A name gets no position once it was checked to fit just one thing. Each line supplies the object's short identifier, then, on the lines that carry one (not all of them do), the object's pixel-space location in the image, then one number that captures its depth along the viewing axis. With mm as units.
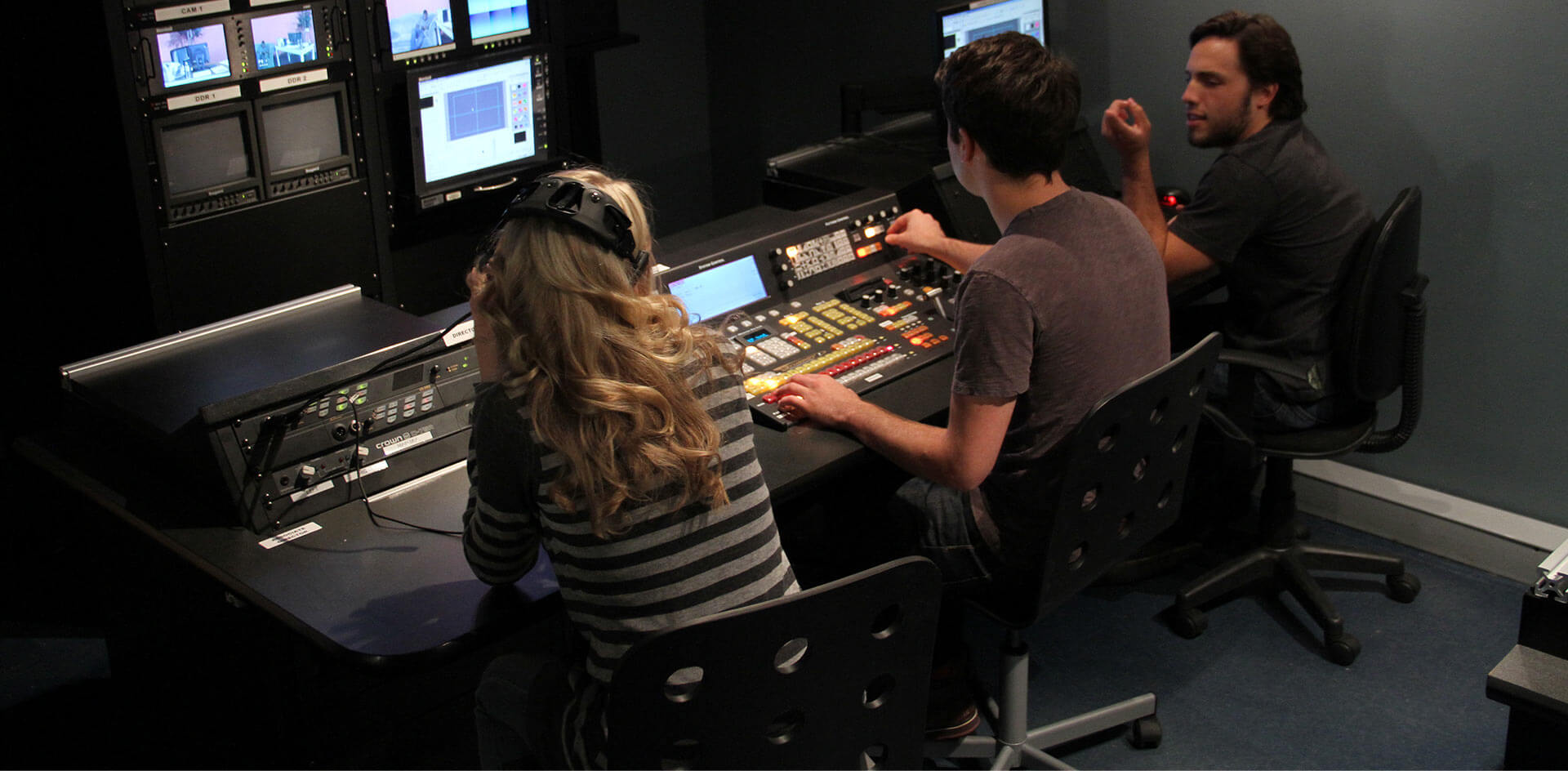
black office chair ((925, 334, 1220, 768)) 1875
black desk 1659
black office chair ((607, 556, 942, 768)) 1340
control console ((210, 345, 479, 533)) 1853
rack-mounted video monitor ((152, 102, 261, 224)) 3174
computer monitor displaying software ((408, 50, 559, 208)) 3672
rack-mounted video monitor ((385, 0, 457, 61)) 3584
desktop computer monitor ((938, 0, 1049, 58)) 3166
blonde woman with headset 1481
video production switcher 2365
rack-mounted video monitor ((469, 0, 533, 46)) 3791
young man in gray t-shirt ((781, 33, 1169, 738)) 1867
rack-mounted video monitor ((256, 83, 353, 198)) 3363
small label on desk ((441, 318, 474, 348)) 2084
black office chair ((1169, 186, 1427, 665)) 2541
